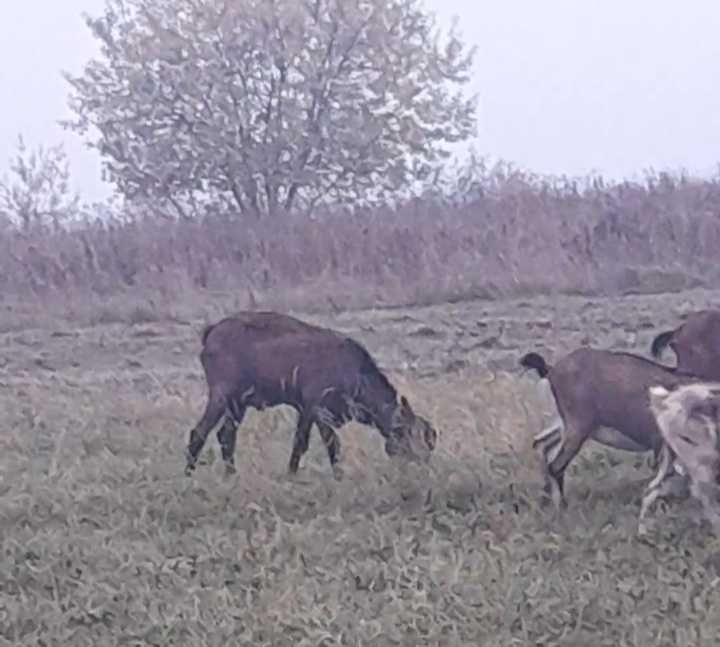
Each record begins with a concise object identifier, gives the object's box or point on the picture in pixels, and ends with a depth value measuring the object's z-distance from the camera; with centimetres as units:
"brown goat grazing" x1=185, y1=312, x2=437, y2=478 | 1704
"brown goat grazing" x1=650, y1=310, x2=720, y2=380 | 1691
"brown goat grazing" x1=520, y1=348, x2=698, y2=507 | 1465
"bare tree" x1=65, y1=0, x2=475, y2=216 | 5035
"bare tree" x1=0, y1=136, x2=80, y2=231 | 5641
